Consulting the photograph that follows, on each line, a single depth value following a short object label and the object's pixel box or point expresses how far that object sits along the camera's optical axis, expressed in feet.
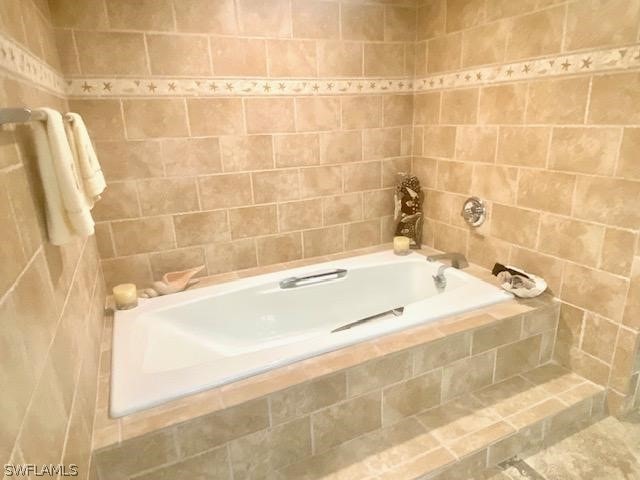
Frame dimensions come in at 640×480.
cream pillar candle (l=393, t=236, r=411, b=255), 7.68
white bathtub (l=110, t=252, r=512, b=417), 4.17
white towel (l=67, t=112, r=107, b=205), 3.36
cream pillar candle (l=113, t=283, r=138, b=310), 5.77
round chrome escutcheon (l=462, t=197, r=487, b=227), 6.73
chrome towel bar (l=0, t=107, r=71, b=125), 2.23
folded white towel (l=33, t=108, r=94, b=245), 2.83
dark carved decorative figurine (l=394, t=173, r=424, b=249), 7.87
